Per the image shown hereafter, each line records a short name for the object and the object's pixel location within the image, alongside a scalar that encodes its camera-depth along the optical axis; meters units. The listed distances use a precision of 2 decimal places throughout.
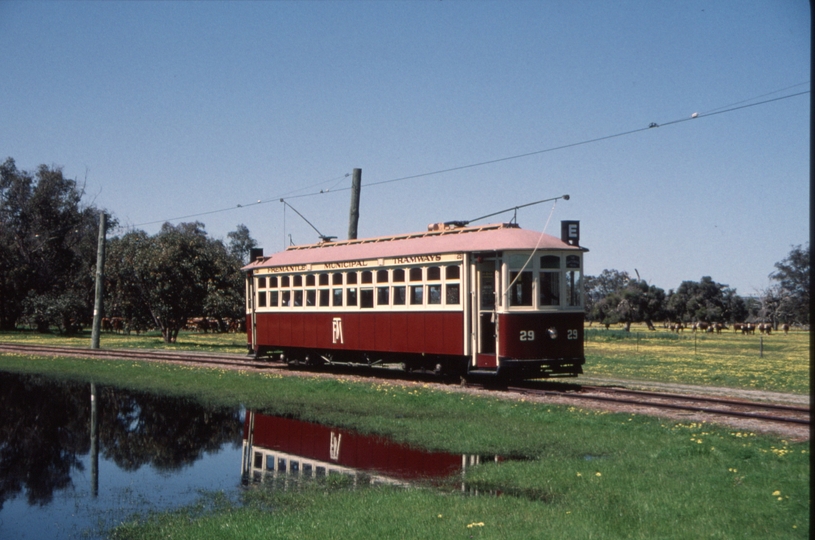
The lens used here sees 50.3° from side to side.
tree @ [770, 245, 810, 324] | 88.39
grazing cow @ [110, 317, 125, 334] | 66.71
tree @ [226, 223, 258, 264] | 132.38
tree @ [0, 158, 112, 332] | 63.03
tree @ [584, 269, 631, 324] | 146.62
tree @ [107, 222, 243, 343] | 42.50
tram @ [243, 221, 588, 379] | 18.77
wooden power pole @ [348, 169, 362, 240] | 28.91
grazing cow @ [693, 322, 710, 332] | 91.01
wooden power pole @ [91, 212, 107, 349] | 34.44
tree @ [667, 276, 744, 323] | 113.38
